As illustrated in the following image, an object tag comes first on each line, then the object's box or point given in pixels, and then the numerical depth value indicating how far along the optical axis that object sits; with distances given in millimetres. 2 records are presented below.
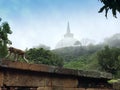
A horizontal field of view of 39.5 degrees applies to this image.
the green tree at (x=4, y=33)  17233
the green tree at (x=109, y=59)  25610
